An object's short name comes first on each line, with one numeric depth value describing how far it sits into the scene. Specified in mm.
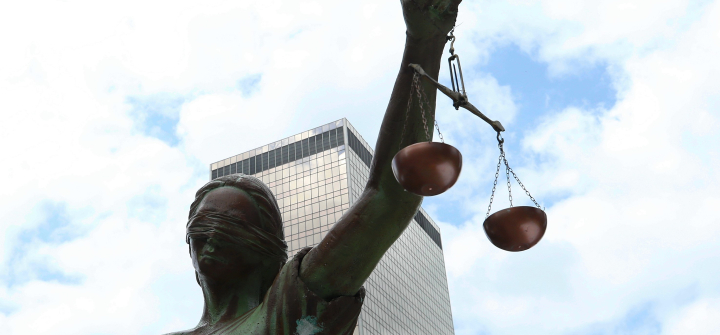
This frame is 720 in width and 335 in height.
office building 65688
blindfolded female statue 3012
